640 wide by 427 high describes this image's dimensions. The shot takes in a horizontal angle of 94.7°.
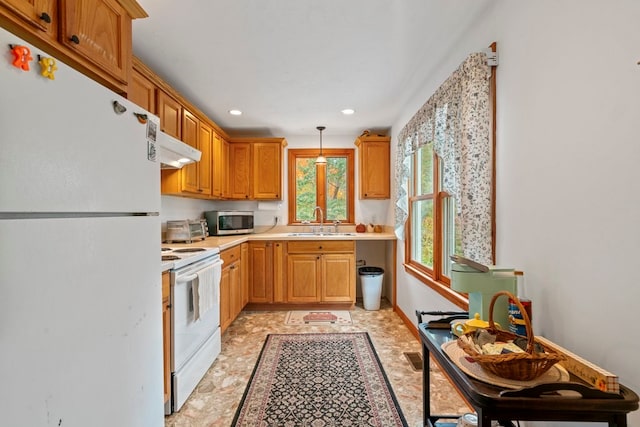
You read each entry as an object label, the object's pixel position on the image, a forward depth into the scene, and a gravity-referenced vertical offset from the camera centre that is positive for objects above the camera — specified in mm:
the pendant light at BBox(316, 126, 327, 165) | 3867 +690
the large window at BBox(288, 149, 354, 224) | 4305 +377
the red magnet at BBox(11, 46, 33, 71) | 687 +369
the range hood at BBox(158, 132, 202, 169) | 1874 +413
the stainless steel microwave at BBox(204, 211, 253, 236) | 3689 -132
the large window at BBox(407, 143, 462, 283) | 2367 -81
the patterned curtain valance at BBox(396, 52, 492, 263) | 1553 +347
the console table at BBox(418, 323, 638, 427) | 785 -520
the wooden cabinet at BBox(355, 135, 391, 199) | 3938 +611
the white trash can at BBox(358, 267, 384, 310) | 3637 -946
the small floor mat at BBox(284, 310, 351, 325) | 3252 -1218
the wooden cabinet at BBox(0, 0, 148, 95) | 918 +647
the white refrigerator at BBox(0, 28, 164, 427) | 682 -120
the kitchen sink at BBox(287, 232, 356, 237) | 4018 -309
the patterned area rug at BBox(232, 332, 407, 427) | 1716 -1201
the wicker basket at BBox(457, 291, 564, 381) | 837 -437
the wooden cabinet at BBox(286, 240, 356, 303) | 3621 -756
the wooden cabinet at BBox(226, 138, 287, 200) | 3957 +578
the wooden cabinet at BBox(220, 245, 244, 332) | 2727 -750
